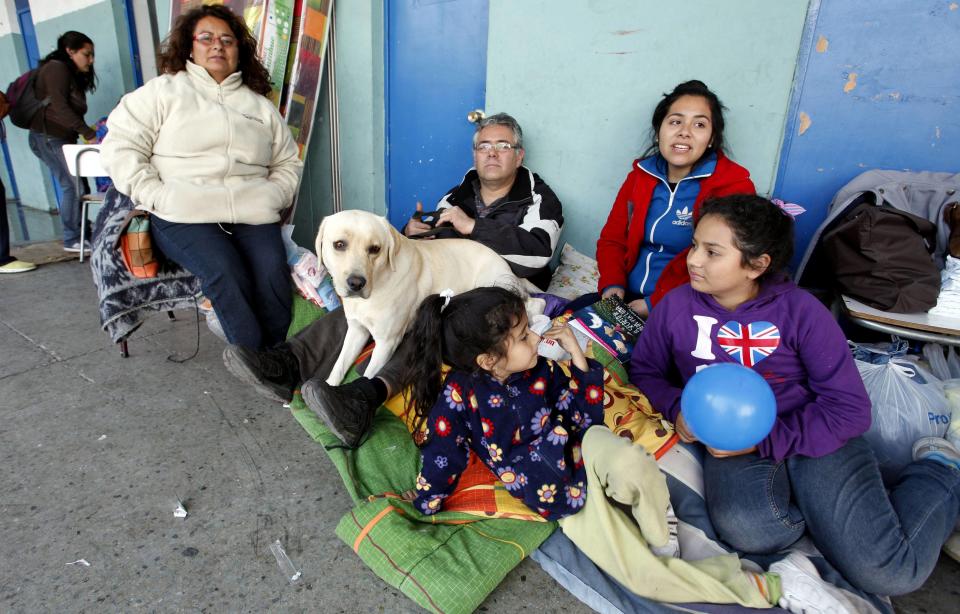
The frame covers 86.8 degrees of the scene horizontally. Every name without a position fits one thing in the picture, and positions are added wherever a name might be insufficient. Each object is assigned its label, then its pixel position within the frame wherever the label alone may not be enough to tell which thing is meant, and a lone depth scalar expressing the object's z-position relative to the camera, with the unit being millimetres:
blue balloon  1435
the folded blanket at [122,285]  2678
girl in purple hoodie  1500
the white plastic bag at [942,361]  2143
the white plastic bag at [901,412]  1861
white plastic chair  3781
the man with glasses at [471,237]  2234
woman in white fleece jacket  2625
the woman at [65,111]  4961
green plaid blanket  1464
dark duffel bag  1951
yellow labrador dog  2244
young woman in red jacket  2400
